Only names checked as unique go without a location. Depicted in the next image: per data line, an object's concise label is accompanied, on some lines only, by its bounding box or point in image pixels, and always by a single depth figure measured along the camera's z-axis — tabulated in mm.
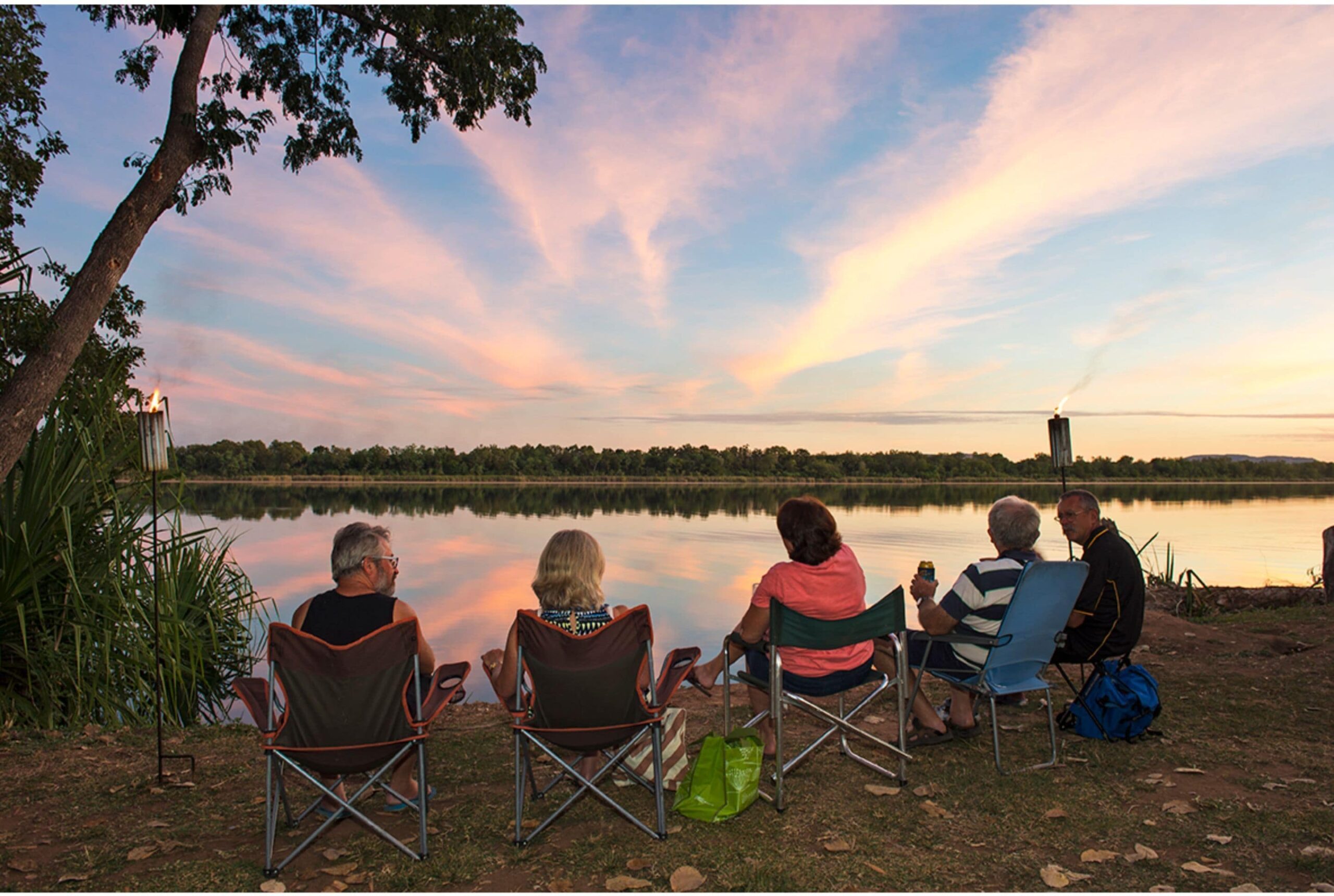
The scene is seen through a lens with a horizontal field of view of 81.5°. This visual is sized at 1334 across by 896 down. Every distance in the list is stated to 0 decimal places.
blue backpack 3779
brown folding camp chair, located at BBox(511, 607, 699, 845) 2830
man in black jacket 3799
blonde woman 3013
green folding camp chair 3068
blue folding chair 3350
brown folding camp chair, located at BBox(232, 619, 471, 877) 2652
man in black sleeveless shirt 2875
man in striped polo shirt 3533
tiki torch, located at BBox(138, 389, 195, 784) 3566
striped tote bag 3264
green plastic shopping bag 2961
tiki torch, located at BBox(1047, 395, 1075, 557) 5930
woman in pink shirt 3289
